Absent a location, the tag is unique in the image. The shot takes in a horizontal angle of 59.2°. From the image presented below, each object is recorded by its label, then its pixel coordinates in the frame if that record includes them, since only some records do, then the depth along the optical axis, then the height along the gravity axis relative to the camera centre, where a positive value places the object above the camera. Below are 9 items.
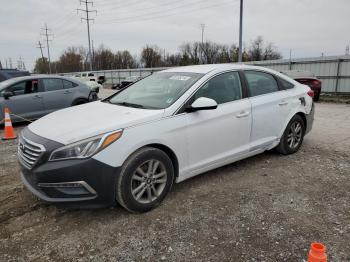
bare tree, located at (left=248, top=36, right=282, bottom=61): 66.50 +3.71
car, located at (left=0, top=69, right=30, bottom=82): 11.81 -0.14
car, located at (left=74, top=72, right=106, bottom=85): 38.98 -0.78
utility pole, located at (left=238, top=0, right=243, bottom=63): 21.16 +2.95
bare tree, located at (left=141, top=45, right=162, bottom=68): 76.31 +3.37
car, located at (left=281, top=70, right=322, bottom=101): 14.11 -0.44
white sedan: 3.08 -0.74
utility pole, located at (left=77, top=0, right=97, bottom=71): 47.18 +8.29
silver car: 8.59 -0.71
